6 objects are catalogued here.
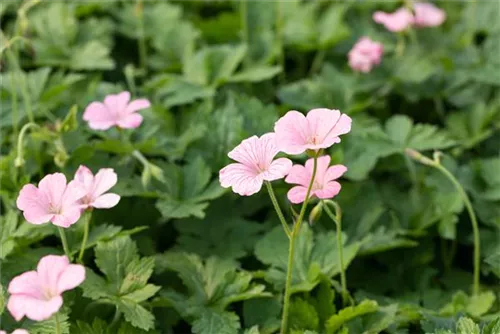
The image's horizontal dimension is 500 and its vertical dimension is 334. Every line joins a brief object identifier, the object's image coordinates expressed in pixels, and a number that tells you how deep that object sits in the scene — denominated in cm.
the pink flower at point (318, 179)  134
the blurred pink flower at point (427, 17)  167
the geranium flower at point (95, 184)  135
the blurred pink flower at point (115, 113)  143
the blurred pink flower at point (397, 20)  163
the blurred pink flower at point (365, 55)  160
